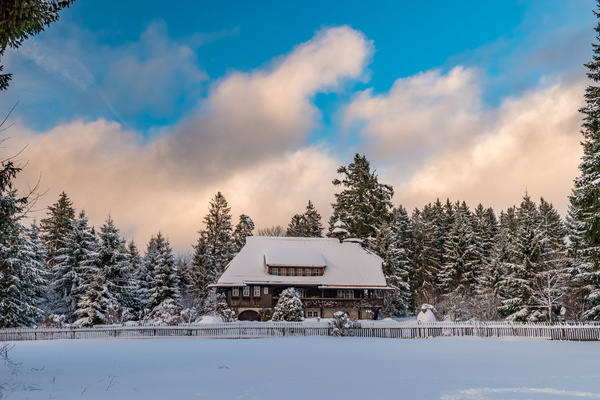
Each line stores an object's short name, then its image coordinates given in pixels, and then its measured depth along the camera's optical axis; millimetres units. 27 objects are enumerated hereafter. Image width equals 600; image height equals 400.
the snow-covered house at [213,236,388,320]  46594
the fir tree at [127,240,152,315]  47469
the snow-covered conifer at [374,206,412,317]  53344
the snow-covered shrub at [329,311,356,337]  31966
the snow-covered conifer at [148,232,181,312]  47781
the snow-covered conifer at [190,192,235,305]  60875
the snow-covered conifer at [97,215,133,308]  43312
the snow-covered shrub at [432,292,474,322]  45391
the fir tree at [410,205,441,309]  67938
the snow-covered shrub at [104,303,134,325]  38156
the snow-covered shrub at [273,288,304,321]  37125
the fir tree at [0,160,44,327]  34375
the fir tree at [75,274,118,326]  39781
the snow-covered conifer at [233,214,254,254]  70012
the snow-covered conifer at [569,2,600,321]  28297
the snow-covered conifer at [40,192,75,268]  57666
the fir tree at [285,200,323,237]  78438
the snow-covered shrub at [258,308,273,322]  45594
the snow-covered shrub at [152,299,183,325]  34688
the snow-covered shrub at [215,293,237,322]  44612
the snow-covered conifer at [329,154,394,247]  66812
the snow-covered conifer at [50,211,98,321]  45125
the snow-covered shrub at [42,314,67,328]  34044
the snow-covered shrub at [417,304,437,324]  37844
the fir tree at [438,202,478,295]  63688
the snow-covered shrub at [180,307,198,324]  36250
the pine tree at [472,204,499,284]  65675
